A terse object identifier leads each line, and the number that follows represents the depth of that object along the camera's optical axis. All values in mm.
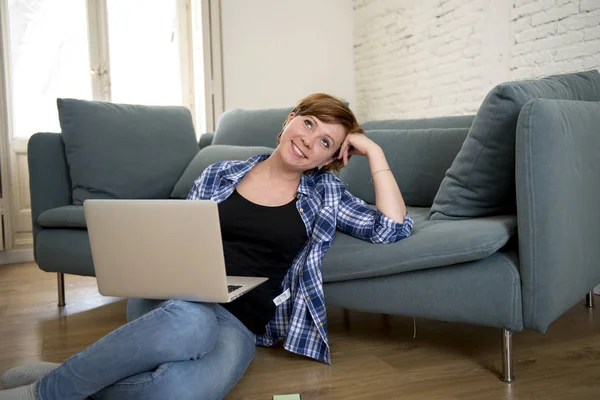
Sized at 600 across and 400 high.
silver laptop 1232
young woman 1455
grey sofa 1571
